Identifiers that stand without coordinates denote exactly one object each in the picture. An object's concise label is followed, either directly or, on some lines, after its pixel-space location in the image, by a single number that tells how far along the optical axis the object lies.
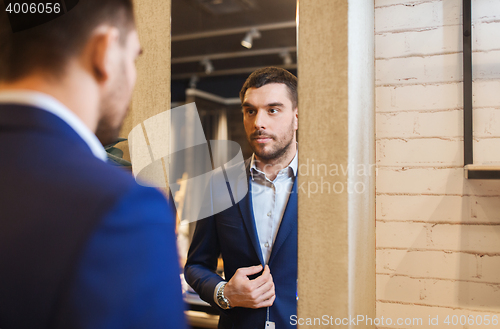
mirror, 1.19
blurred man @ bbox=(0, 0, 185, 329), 0.37
